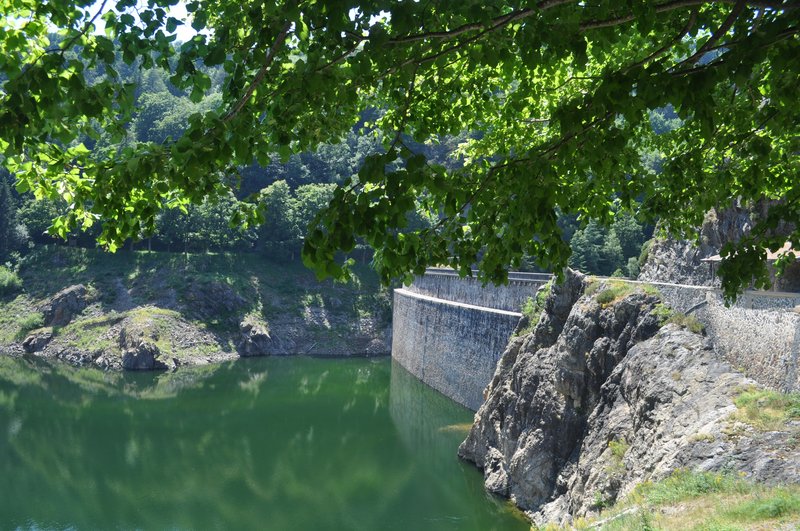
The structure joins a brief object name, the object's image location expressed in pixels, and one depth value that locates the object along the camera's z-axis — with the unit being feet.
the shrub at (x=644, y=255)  104.06
